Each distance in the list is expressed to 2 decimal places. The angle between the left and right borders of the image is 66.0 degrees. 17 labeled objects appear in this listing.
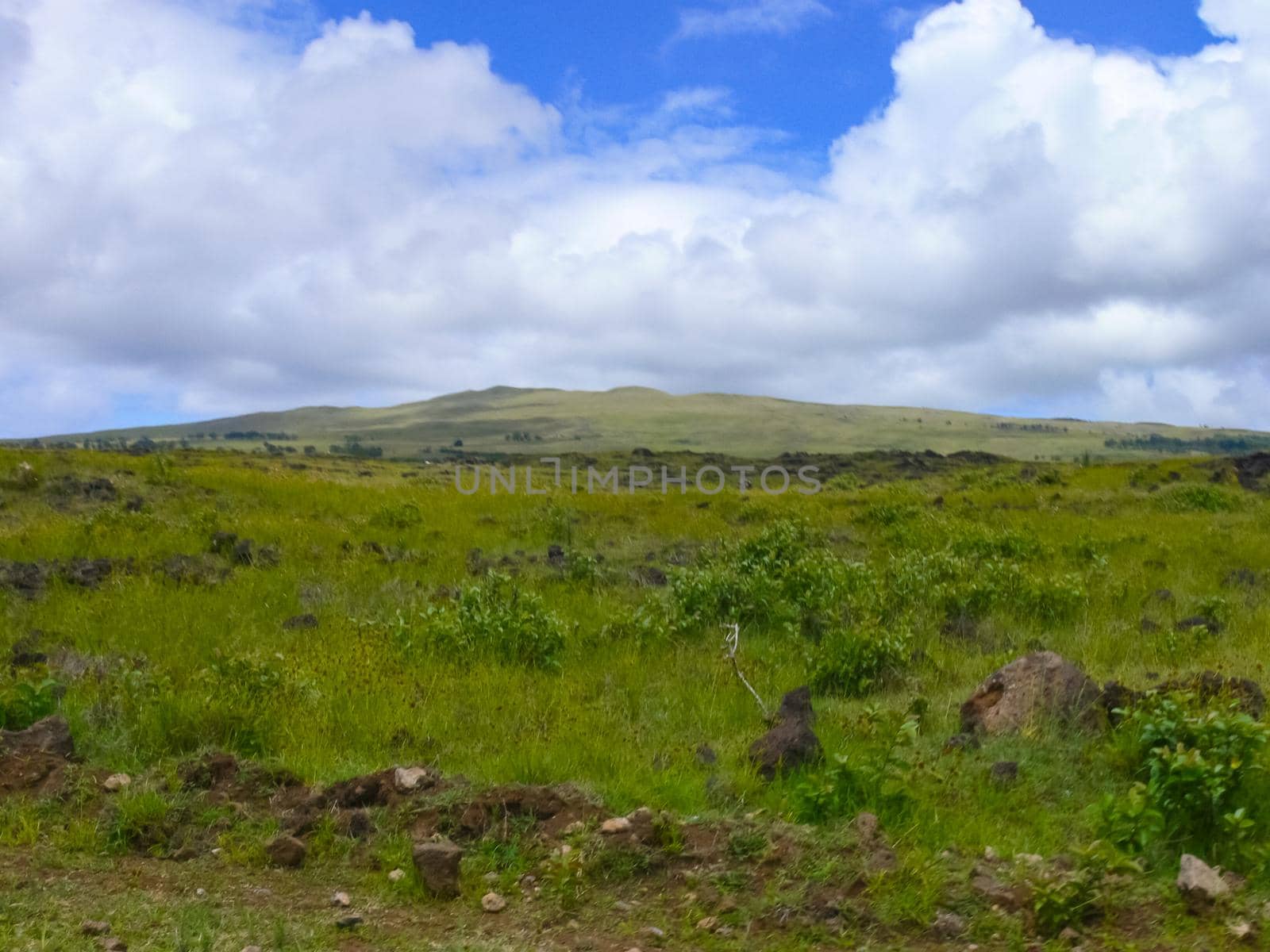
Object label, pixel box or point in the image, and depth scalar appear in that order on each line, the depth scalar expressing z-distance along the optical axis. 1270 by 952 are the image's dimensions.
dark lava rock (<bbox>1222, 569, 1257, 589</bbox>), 10.98
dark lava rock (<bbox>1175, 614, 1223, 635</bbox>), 8.89
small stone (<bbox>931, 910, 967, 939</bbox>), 3.90
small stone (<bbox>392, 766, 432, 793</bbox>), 4.93
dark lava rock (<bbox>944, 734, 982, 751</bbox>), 5.84
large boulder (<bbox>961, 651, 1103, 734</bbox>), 6.07
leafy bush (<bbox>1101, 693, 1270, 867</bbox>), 4.57
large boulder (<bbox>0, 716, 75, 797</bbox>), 4.96
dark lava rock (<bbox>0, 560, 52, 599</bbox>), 9.52
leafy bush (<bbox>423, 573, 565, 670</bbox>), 7.76
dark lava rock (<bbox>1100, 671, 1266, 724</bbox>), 6.11
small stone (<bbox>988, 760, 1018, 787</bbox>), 5.31
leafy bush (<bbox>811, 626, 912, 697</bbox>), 7.44
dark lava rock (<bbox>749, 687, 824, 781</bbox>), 5.39
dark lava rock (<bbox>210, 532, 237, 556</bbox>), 11.52
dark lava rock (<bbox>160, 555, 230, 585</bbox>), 10.07
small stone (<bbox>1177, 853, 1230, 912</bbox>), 4.05
